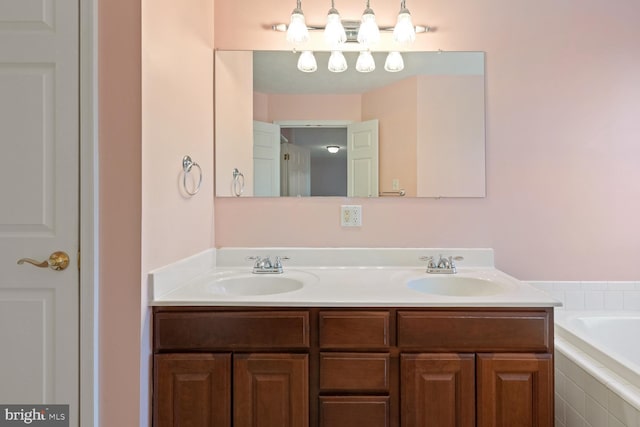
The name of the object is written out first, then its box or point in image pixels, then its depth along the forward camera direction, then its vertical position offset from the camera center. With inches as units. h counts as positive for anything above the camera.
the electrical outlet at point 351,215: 71.0 -0.8
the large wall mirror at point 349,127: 70.0 +17.8
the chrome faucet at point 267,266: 64.8 -10.7
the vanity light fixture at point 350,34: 68.1 +36.5
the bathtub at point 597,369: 45.5 -24.2
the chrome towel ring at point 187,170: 57.0 +7.1
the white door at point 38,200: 44.9 +1.5
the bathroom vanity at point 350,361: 46.6 -21.1
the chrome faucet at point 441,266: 64.4 -10.6
